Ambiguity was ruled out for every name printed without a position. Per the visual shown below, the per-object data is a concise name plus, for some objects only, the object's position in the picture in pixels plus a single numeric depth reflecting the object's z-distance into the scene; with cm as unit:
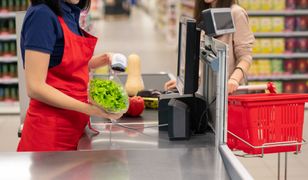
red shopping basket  257
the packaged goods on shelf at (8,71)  782
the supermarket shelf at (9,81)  775
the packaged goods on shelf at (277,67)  823
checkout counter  218
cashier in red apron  240
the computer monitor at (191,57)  265
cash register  240
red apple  333
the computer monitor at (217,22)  240
